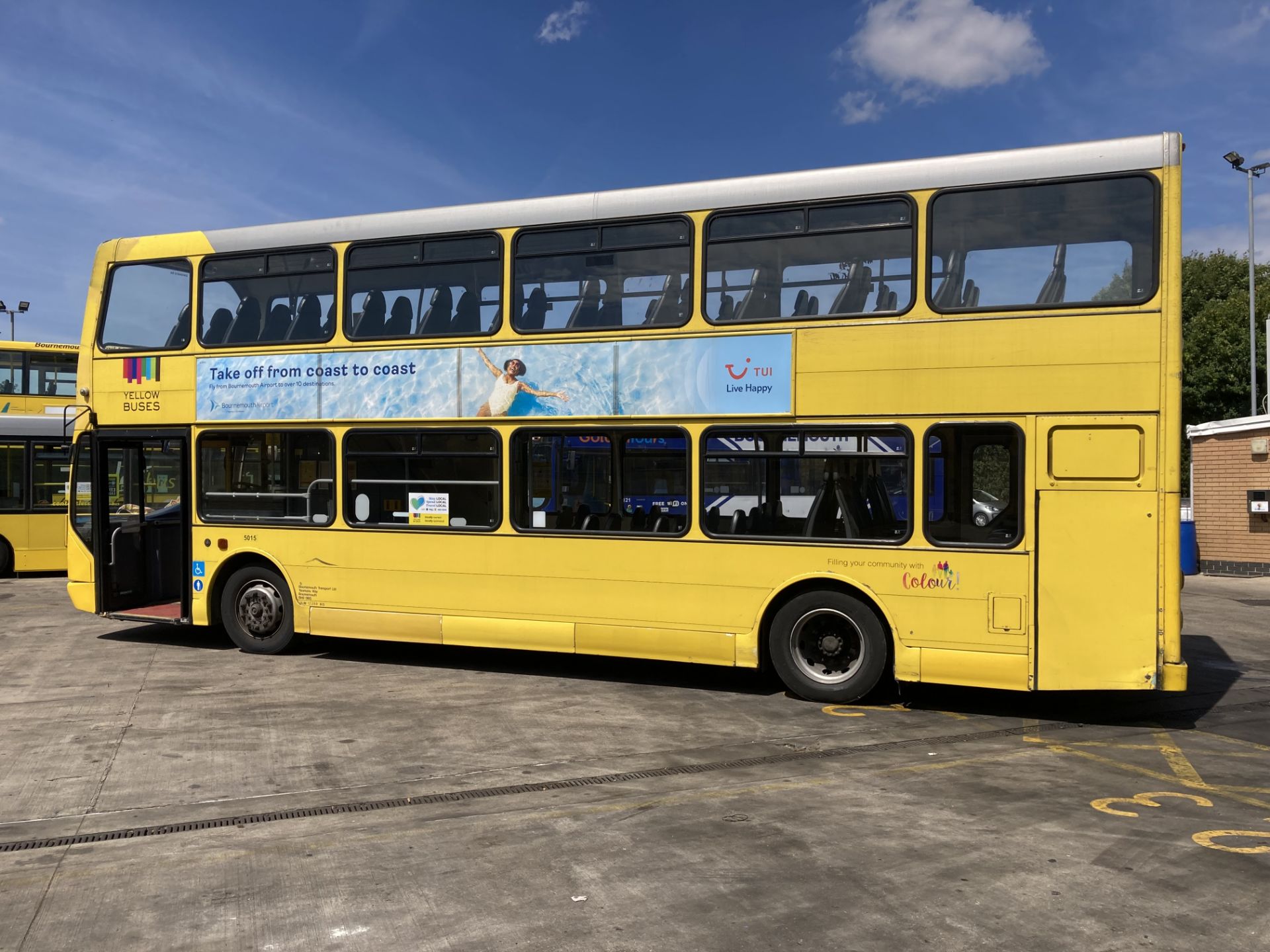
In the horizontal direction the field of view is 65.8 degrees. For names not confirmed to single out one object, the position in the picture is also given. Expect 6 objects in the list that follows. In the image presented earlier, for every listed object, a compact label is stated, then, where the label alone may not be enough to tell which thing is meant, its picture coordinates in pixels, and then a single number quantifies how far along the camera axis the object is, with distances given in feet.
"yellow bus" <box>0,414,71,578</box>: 56.75
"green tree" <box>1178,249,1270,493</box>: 119.03
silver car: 24.73
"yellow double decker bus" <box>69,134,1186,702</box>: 23.85
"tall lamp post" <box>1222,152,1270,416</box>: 93.61
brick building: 62.49
